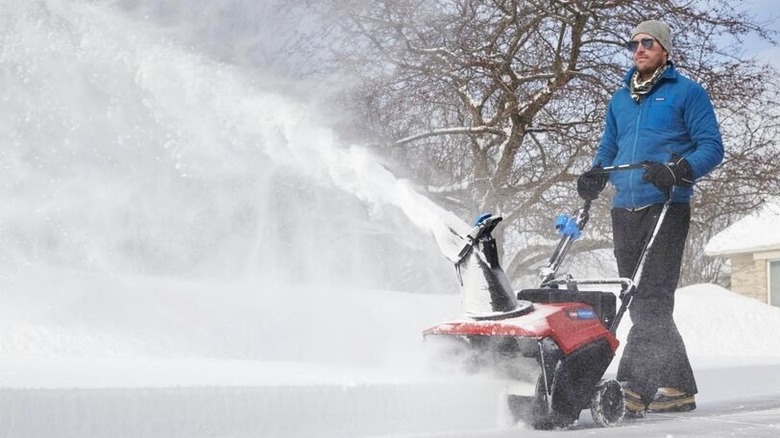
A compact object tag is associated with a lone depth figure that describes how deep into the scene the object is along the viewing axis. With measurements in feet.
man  34.76
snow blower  28.63
